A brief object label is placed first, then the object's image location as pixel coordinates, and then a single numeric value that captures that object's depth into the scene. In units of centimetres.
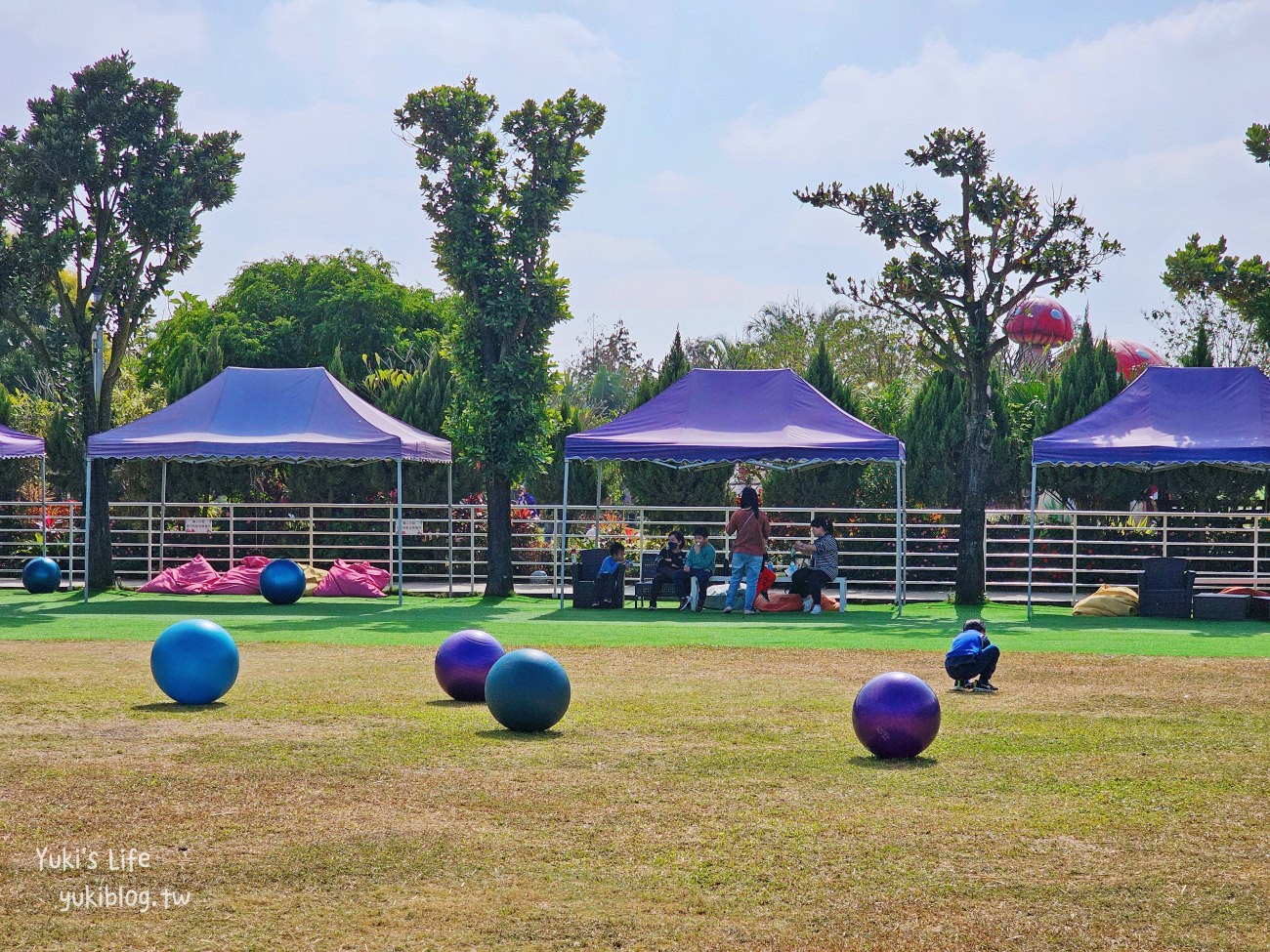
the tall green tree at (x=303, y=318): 5447
